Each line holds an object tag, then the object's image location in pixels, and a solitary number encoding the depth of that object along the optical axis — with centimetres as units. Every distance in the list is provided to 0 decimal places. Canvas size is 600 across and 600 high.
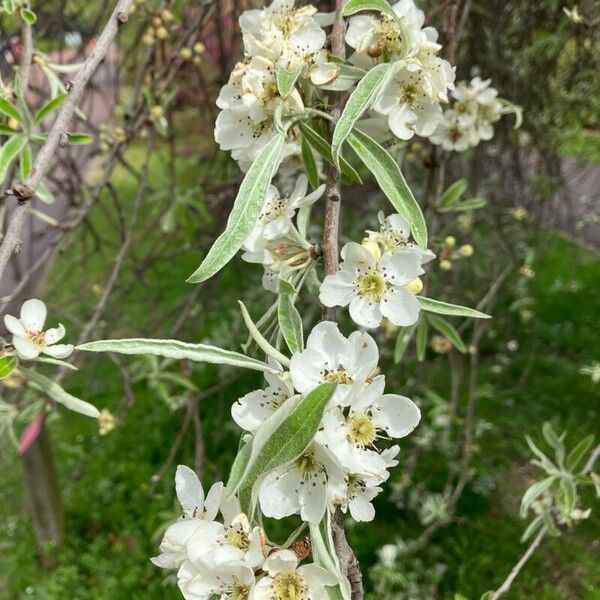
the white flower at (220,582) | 15
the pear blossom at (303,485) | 16
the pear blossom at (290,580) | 15
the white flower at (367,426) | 15
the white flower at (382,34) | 21
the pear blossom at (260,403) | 16
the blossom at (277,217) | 20
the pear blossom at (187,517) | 16
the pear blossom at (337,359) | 16
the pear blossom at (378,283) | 19
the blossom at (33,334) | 20
